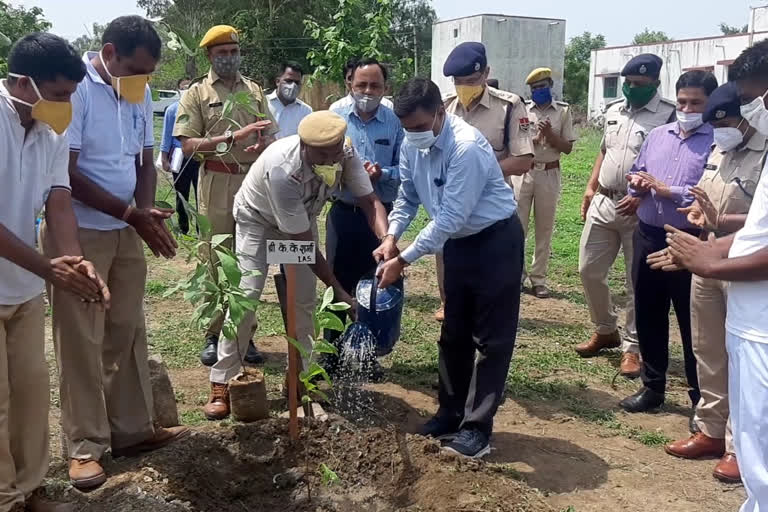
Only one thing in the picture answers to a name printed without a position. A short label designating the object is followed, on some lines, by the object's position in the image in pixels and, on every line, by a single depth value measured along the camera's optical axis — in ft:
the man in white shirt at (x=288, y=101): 21.98
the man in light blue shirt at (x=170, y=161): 25.37
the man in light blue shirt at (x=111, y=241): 10.57
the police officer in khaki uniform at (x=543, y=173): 22.65
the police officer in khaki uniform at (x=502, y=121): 16.63
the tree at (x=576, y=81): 154.40
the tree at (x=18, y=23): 20.58
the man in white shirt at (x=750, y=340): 7.42
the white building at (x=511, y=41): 119.03
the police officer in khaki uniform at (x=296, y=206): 11.80
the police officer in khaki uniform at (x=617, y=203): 15.74
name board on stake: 11.81
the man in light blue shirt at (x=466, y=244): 11.56
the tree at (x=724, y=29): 220.16
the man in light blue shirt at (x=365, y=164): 15.44
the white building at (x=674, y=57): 91.57
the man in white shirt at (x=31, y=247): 8.81
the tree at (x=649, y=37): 216.74
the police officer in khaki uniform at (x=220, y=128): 15.76
